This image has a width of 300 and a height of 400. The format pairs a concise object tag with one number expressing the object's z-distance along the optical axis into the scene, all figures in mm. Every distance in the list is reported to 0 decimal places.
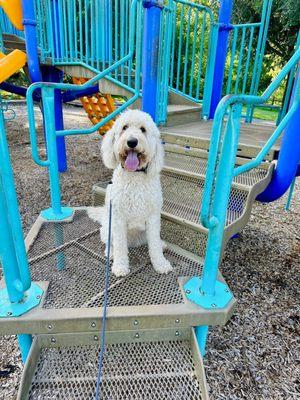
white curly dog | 1972
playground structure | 1554
